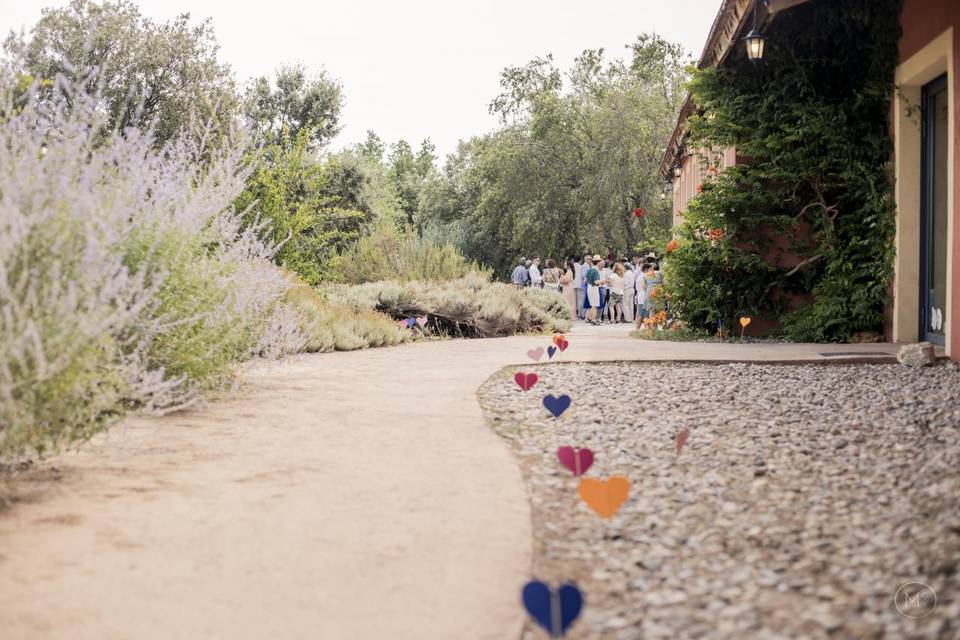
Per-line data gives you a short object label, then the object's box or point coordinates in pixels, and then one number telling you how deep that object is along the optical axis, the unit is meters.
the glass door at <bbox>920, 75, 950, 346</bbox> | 8.70
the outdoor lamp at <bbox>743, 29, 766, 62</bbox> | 9.43
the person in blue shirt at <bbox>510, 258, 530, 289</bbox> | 21.05
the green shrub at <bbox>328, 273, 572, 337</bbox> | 12.29
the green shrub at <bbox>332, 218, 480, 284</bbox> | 15.92
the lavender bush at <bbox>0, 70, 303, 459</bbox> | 3.35
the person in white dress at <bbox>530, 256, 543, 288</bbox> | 20.50
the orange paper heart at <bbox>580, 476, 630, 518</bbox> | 3.05
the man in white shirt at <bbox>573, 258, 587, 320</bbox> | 21.33
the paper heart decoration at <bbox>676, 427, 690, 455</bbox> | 4.07
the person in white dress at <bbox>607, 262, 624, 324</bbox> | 20.73
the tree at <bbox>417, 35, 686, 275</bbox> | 31.22
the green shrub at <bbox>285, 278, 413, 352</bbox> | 9.22
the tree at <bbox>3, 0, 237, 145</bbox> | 24.23
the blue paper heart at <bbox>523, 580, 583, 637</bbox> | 2.13
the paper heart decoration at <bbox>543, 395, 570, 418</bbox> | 4.68
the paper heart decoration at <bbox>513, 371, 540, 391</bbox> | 5.66
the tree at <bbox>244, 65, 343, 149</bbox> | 29.12
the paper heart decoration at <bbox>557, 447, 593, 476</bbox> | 3.58
